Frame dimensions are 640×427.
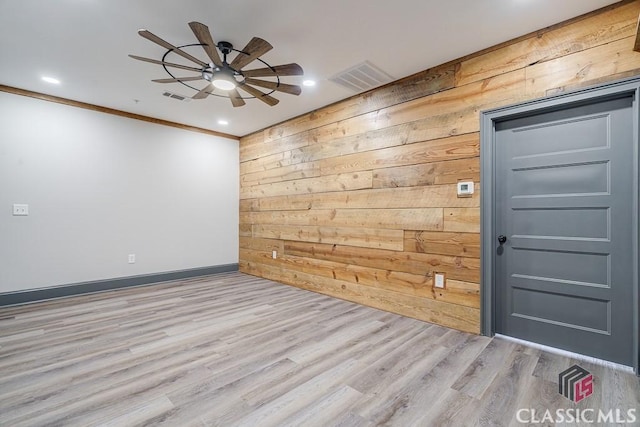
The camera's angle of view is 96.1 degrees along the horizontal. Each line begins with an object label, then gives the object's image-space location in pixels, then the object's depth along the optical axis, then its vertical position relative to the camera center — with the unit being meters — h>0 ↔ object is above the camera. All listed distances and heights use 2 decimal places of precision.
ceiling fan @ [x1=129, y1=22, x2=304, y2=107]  2.04 +1.22
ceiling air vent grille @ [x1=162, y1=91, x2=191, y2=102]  3.72 +1.57
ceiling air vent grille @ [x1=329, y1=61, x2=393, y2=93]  3.04 +1.54
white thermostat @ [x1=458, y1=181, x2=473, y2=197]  2.71 +0.24
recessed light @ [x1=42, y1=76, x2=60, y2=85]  3.31 +1.57
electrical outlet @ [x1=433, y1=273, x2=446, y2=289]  2.88 -0.68
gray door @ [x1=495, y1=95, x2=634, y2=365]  2.13 -0.12
